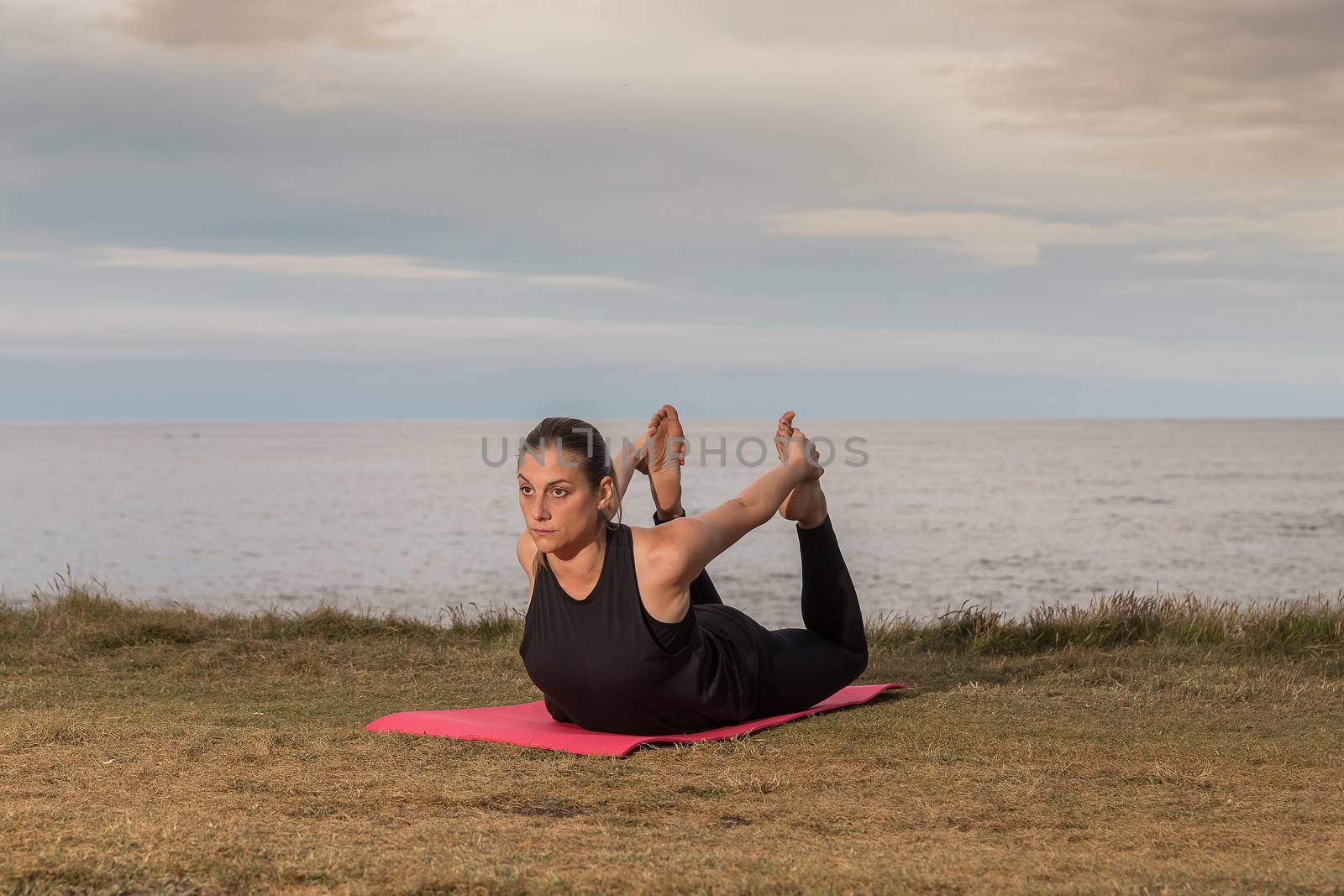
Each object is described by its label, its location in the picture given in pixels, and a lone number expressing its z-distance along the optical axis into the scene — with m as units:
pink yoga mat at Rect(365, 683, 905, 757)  5.04
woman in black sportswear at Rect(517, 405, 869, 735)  4.86
